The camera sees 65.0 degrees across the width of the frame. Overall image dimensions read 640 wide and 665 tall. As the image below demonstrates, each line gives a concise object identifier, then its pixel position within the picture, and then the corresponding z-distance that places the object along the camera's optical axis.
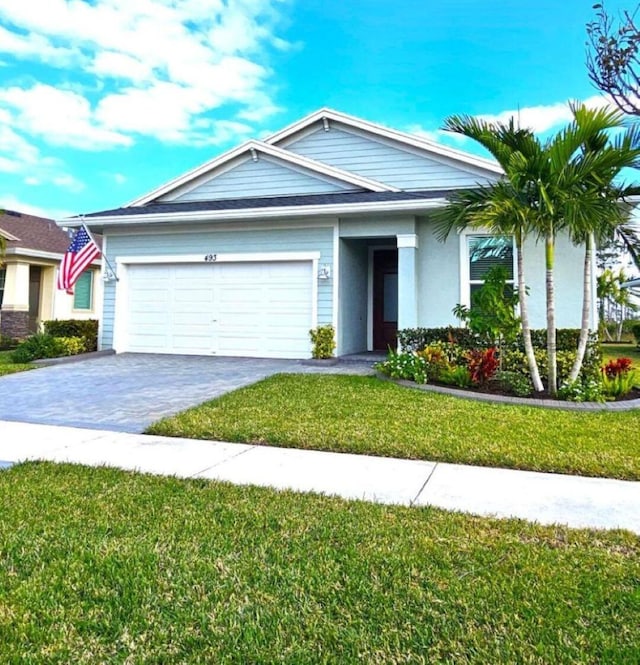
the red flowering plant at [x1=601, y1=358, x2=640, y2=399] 7.88
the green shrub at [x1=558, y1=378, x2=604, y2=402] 7.44
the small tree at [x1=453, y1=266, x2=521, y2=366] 8.67
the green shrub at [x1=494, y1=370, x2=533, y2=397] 7.91
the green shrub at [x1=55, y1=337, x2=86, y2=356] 12.34
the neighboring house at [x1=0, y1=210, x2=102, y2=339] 17.91
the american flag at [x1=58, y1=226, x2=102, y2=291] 12.13
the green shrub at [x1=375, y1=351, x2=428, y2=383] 8.91
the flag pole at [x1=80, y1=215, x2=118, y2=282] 13.40
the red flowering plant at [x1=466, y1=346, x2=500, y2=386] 8.53
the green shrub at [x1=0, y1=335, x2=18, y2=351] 17.00
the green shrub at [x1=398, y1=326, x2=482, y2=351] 10.00
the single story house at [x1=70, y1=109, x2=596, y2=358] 11.61
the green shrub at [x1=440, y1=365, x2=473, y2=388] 8.45
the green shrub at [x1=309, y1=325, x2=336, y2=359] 11.65
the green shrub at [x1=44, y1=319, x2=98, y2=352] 12.96
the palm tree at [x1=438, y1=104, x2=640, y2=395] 7.12
